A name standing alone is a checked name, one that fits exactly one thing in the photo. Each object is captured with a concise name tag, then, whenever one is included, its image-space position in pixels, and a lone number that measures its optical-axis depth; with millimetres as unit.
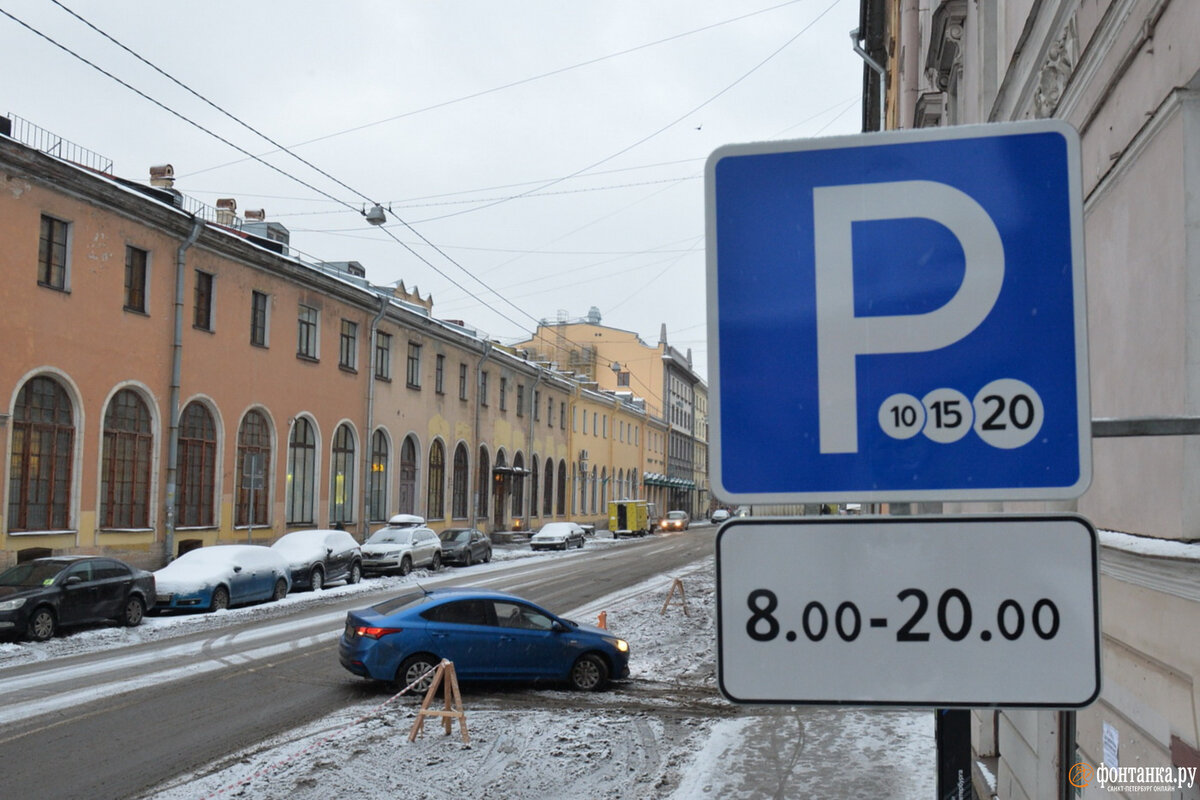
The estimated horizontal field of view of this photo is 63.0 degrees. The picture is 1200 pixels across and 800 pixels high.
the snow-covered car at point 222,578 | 19703
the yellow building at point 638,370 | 80188
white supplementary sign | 2055
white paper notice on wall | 4570
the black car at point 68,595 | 15633
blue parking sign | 2154
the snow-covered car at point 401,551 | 29141
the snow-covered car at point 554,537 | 44062
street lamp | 22016
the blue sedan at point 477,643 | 12305
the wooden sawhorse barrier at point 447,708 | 9664
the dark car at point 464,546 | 34438
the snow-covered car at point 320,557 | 24375
